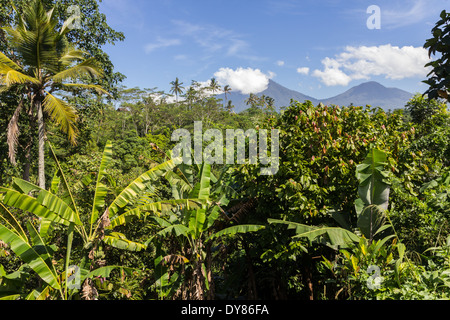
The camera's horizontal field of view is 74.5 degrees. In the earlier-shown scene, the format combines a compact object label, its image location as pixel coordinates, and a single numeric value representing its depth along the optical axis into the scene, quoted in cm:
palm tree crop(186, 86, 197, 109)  5378
